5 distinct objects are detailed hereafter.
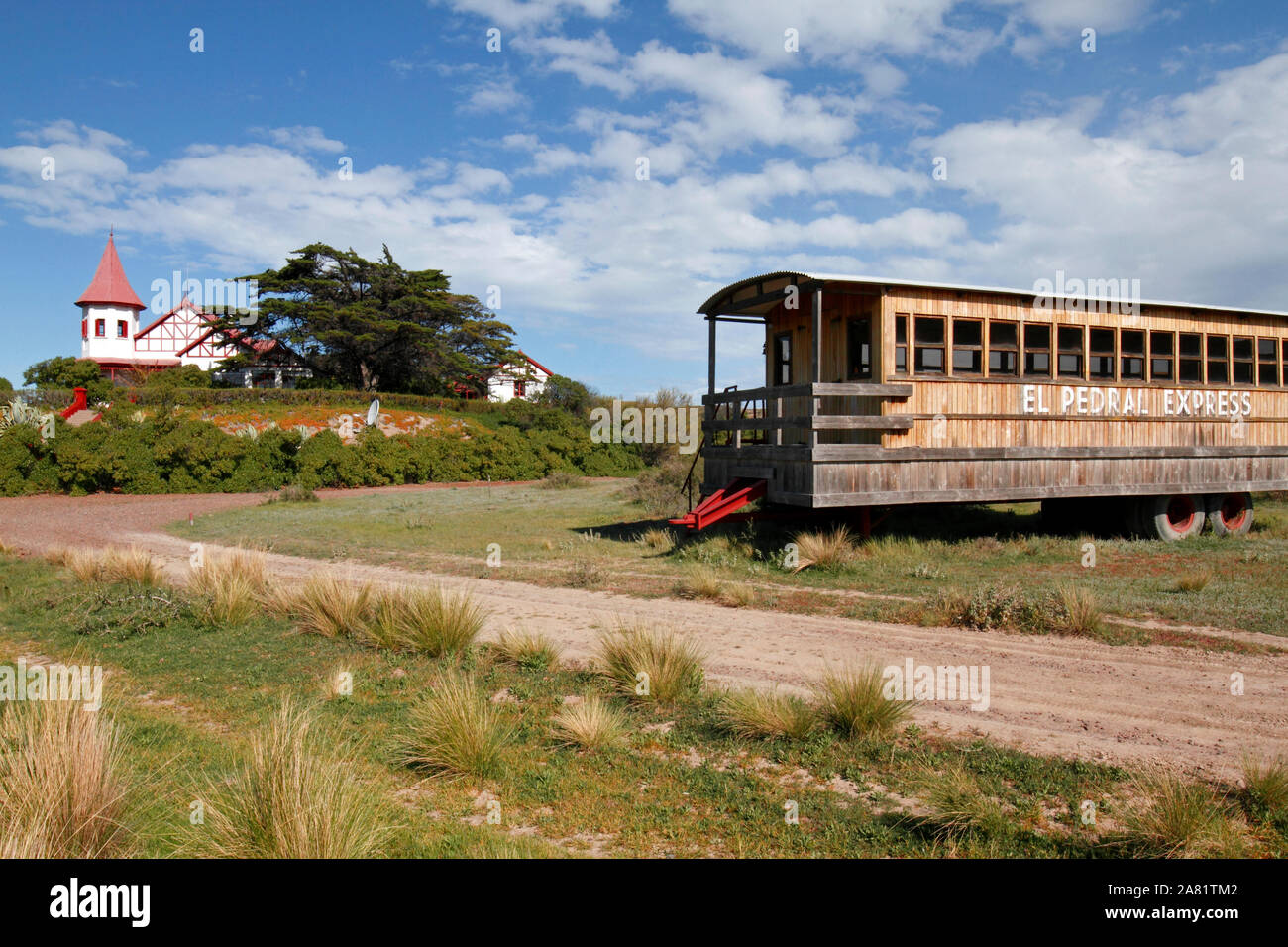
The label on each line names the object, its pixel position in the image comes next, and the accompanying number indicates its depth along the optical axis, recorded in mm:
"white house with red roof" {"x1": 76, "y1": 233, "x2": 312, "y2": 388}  58719
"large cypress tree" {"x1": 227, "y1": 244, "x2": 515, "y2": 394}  40281
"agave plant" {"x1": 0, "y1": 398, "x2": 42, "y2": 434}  26312
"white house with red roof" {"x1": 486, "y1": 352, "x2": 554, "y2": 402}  51438
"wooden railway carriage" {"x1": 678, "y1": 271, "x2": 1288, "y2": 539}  12484
